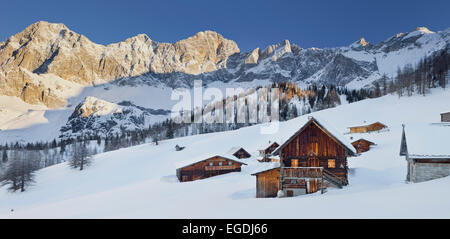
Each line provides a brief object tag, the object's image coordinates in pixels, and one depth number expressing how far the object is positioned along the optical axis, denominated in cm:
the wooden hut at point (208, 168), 4669
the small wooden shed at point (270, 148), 6145
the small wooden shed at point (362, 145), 5473
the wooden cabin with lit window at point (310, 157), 2361
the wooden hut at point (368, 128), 7269
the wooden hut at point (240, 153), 6556
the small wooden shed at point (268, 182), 2580
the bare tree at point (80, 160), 7238
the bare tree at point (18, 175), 5456
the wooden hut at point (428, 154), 1969
